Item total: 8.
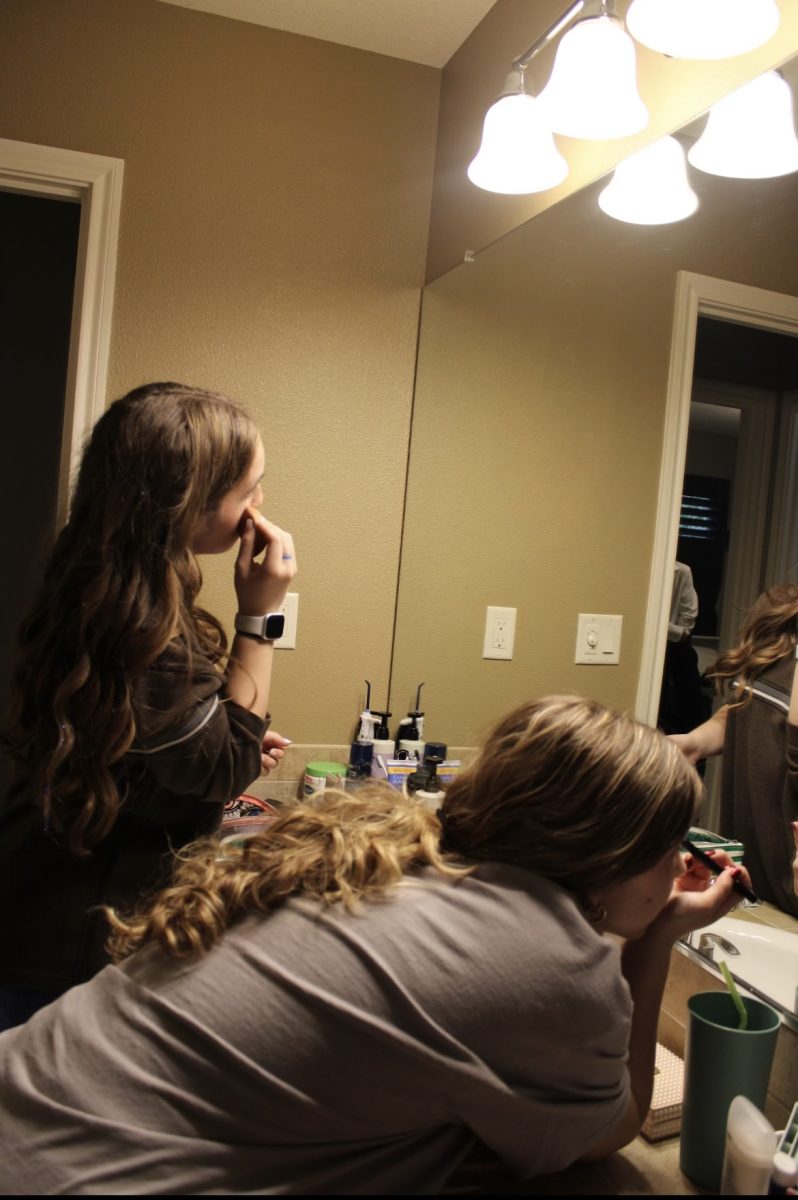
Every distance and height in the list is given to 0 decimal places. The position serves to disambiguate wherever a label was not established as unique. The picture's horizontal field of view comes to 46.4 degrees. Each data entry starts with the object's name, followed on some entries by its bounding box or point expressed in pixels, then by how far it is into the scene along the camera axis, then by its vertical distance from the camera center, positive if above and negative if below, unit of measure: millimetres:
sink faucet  1077 -396
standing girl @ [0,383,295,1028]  1004 -174
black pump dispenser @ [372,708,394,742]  1949 -325
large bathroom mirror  1219 +253
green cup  854 -441
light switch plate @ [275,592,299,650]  1972 -119
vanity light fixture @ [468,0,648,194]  1261 +722
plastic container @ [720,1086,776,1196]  764 -450
